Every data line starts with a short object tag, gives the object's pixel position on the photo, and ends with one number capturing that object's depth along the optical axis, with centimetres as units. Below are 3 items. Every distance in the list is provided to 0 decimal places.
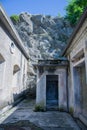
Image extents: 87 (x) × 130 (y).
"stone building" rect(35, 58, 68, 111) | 810
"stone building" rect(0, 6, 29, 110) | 706
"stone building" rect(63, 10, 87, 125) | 573
